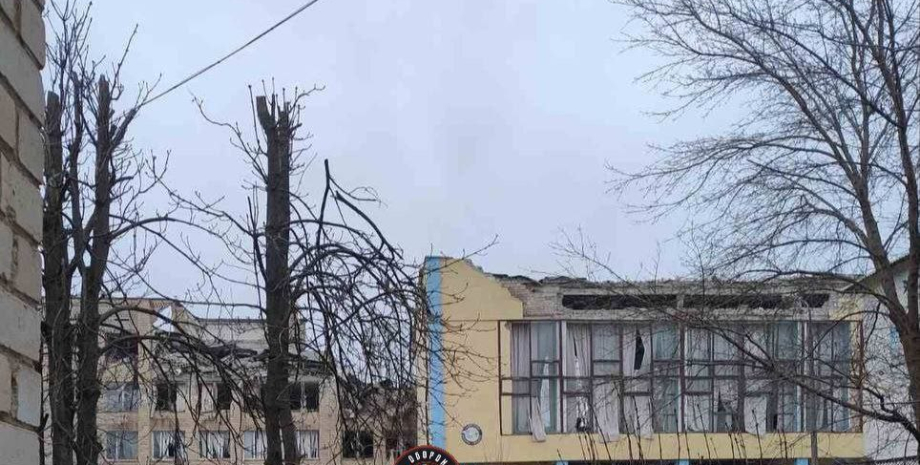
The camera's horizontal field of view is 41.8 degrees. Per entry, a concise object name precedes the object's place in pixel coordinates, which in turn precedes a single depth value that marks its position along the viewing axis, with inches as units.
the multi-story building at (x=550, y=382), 1122.7
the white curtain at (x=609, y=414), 1129.2
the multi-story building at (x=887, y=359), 498.0
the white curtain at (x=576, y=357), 1165.1
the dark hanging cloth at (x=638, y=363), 1138.0
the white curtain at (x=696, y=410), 1097.4
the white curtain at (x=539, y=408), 1157.7
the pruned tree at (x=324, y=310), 370.9
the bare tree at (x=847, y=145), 449.7
